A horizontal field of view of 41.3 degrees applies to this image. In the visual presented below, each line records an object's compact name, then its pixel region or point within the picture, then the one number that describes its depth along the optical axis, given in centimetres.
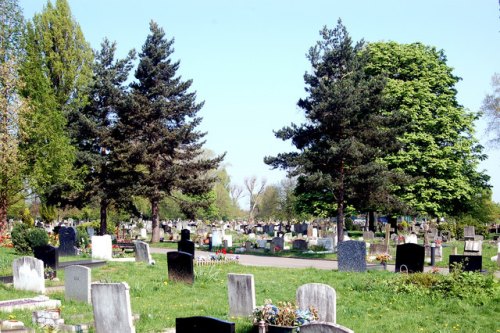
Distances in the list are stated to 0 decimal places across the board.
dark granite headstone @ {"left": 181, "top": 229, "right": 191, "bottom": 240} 3138
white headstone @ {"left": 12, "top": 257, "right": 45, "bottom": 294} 1767
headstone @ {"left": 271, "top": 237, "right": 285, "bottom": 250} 3563
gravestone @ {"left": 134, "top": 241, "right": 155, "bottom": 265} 2673
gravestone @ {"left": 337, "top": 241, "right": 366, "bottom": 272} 2180
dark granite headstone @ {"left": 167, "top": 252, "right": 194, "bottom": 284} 1872
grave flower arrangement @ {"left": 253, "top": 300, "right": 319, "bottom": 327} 1110
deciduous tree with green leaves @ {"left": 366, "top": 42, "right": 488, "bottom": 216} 4656
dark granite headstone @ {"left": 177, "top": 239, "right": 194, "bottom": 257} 2564
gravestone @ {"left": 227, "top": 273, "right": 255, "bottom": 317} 1334
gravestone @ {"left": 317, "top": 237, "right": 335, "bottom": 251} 3587
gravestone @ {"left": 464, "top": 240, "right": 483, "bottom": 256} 2939
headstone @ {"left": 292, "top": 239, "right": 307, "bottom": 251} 3609
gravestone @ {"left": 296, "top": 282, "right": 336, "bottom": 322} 1171
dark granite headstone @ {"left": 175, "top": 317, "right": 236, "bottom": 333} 736
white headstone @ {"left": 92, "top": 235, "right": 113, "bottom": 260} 2809
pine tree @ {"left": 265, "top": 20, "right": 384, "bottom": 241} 3447
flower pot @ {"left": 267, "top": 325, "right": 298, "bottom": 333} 1089
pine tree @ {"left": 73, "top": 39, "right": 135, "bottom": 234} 4241
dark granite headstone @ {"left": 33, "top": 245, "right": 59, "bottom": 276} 2191
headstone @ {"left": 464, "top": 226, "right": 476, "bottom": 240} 4009
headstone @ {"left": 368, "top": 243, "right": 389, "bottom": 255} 2945
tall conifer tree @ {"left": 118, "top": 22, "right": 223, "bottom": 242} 4122
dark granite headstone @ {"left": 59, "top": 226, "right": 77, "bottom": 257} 3112
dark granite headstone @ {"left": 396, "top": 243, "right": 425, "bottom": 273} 2078
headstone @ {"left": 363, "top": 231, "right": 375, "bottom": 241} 4169
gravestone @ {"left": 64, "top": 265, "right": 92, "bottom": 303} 1569
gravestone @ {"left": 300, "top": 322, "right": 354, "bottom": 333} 704
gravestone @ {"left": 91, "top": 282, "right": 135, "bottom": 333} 1117
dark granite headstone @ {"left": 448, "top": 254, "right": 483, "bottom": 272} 2008
